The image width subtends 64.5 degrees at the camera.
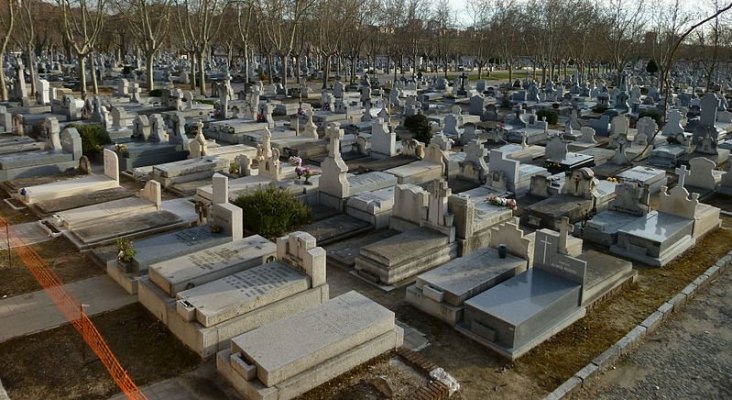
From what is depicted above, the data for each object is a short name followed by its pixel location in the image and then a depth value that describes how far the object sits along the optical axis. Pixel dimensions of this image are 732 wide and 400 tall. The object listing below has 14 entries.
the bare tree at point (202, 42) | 37.12
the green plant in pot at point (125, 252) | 9.77
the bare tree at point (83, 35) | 32.56
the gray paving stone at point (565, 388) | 6.99
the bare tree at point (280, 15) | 40.34
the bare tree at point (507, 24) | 56.27
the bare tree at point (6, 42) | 28.22
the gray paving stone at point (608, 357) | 7.73
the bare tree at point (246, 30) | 39.81
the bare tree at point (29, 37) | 34.69
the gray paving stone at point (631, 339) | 8.18
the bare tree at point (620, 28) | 47.58
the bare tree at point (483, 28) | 61.91
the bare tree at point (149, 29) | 34.97
